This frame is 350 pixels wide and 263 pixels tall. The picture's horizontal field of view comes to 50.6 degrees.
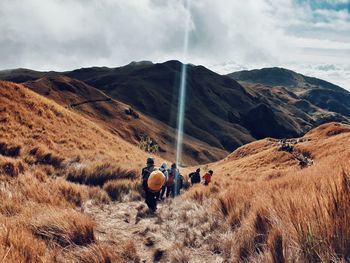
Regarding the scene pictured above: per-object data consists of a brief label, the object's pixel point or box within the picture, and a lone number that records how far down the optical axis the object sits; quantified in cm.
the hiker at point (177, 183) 1477
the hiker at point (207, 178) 1686
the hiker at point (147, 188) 1050
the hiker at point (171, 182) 1409
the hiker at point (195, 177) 1764
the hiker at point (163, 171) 1252
